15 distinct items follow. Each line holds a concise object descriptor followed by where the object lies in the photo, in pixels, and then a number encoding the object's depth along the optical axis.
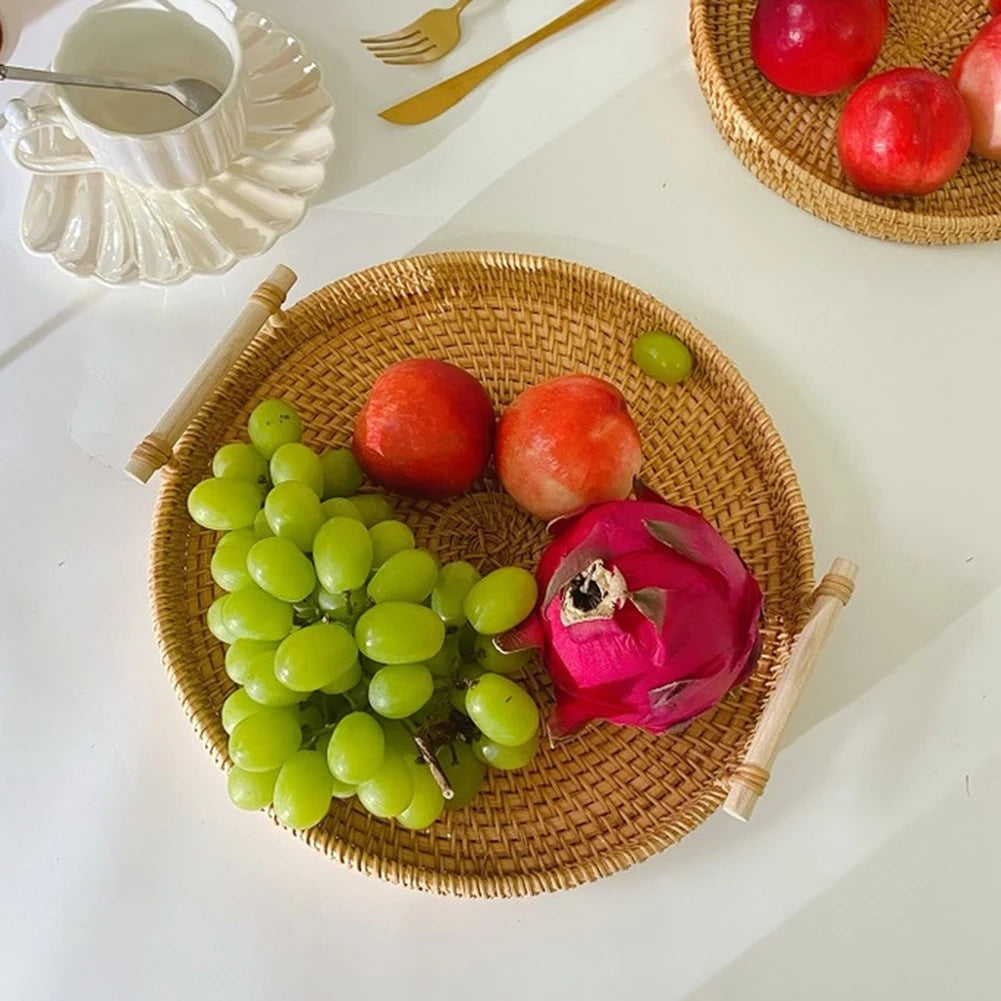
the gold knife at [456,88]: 0.78
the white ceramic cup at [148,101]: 0.63
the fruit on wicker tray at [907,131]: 0.70
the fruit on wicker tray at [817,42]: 0.72
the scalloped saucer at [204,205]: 0.69
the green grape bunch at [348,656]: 0.51
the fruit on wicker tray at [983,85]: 0.72
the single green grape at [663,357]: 0.68
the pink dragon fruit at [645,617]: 0.50
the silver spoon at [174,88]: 0.62
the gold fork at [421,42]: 0.79
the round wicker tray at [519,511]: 0.59
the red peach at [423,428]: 0.61
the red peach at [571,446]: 0.60
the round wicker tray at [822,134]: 0.73
